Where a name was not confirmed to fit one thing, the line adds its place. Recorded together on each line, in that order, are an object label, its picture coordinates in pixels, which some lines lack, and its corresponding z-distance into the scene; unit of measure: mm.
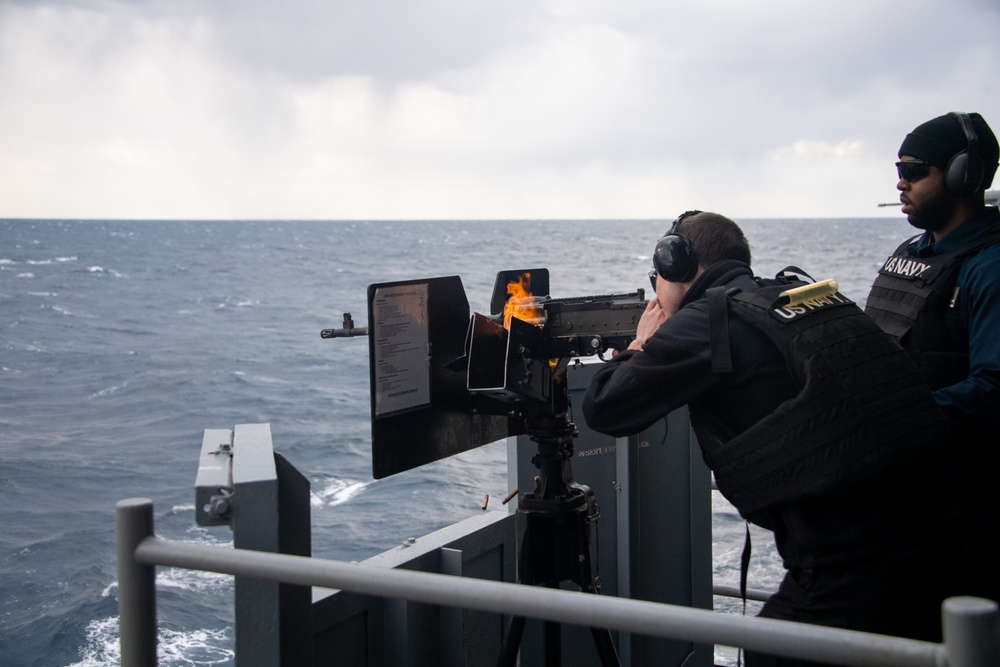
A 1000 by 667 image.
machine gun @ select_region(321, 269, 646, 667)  2955
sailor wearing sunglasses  2617
